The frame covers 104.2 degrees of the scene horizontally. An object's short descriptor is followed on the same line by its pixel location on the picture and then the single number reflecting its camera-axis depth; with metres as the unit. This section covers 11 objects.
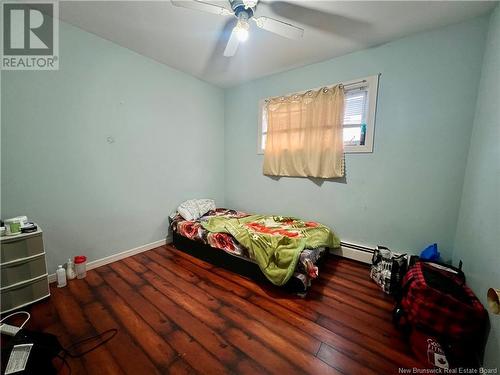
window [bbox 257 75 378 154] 2.23
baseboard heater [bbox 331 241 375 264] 2.35
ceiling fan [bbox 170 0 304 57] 1.37
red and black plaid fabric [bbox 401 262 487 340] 1.14
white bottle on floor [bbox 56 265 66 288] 1.85
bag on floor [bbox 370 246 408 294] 1.79
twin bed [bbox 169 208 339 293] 1.80
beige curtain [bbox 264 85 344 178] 2.43
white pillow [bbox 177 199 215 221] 2.82
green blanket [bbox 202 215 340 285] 1.82
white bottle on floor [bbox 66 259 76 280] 1.97
